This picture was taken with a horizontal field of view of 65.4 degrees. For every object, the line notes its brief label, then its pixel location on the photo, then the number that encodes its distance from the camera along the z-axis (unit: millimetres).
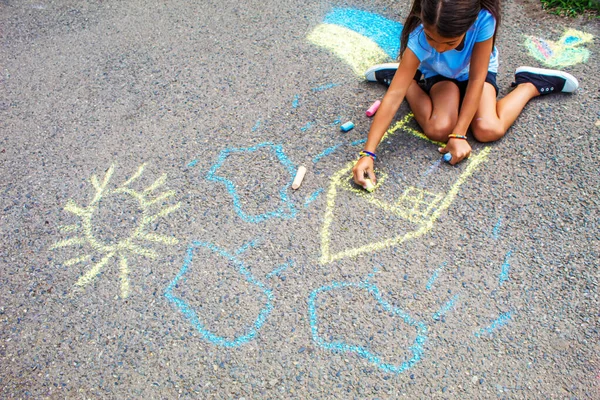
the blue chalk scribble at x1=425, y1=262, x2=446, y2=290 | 2139
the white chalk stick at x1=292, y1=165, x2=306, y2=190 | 2564
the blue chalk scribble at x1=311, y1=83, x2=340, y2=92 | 3174
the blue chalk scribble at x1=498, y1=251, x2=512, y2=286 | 2129
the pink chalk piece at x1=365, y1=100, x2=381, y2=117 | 2920
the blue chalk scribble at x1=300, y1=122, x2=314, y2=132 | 2907
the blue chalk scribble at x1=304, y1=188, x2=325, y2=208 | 2514
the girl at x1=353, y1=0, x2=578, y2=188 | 2406
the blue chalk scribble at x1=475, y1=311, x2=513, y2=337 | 1984
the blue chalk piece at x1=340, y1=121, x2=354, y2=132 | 2838
